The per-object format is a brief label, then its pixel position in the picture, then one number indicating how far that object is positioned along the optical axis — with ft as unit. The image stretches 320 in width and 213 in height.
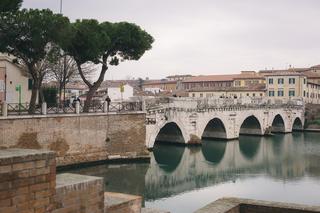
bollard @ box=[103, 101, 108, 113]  113.29
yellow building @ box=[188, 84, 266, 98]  291.58
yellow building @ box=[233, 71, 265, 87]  338.13
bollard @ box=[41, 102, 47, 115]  95.50
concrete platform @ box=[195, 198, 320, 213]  39.73
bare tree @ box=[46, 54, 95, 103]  167.12
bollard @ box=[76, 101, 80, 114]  104.23
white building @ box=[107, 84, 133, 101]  219.20
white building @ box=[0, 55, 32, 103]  121.29
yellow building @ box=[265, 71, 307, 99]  270.26
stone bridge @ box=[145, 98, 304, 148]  141.49
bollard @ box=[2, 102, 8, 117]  85.17
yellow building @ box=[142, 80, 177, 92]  426.43
